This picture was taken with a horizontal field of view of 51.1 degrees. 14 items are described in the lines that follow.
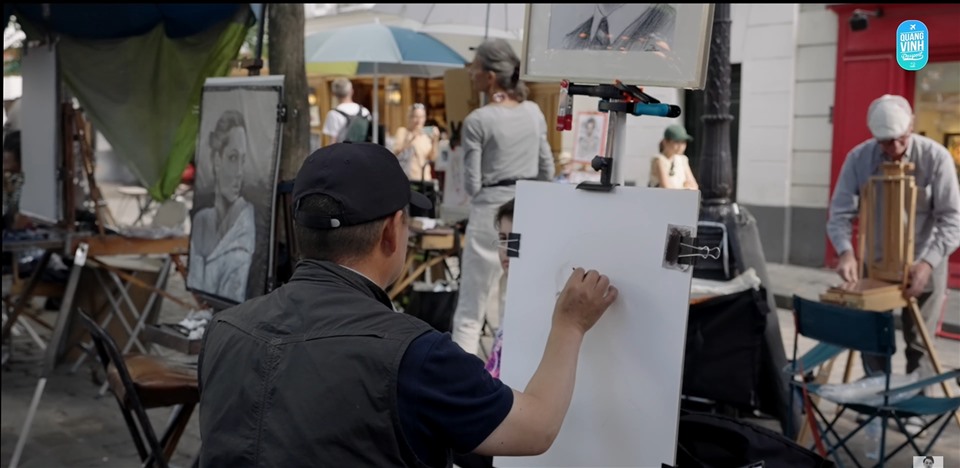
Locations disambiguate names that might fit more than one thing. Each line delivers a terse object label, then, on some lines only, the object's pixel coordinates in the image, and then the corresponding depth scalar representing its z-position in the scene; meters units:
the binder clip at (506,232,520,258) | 2.32
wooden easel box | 3.74
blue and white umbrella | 8.95
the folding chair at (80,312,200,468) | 3.29
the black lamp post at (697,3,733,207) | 5.38
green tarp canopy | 6.18
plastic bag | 3.51
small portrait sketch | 7.99
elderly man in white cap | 3.90
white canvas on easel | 2.04
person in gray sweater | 5.05
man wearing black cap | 1.60
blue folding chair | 3.26
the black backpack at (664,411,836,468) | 2.19
